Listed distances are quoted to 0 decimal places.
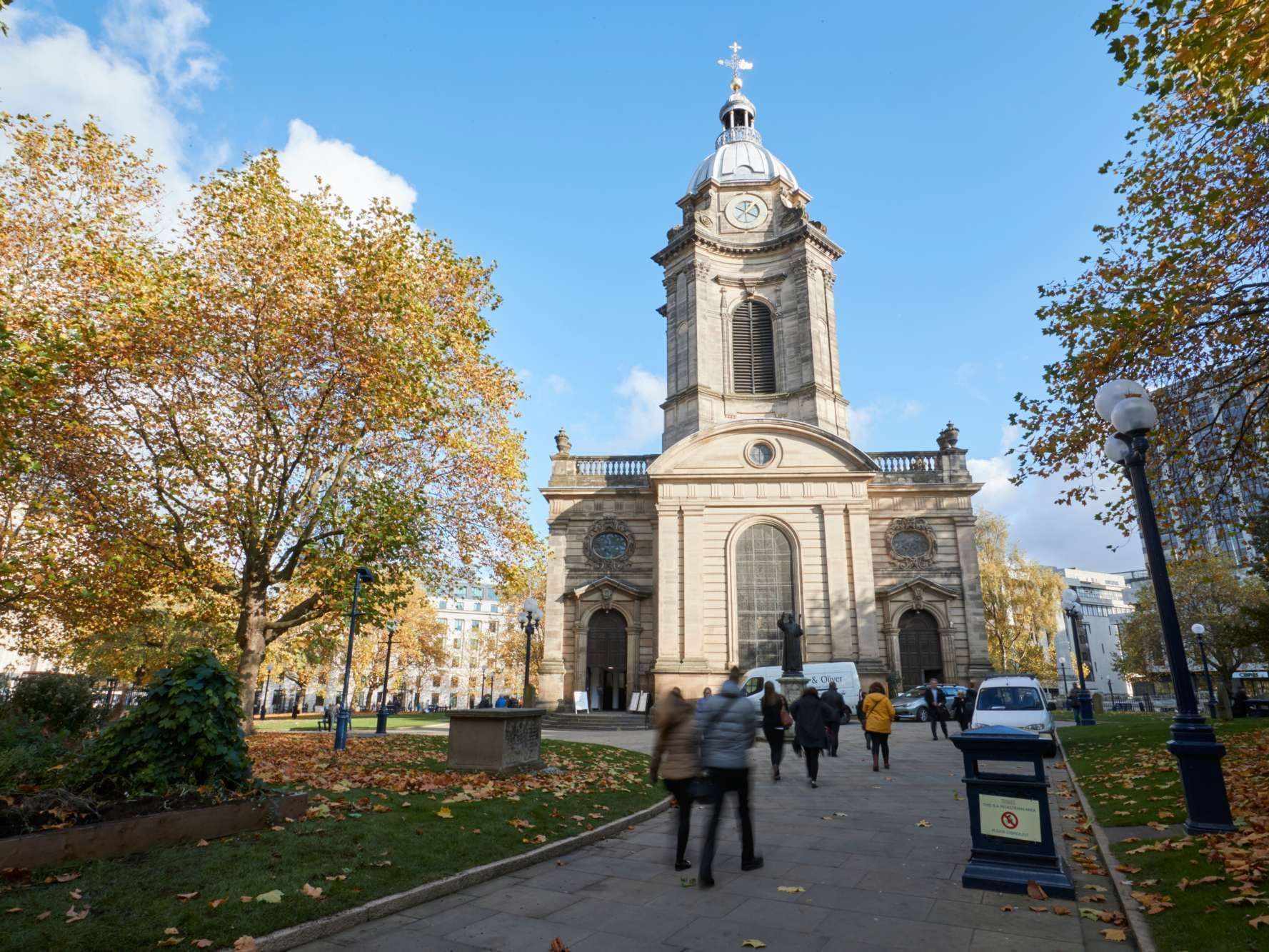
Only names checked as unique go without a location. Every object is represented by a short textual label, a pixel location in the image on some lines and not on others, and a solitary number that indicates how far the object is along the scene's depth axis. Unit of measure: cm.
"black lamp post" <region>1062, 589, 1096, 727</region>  2339
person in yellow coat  1413
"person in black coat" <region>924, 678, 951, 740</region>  1983
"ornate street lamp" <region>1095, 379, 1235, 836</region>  673
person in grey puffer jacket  675
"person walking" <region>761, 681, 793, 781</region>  1287
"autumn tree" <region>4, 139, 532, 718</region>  1527
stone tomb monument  1111
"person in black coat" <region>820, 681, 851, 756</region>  1658
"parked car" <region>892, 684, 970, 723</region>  2723
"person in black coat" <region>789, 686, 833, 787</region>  1264
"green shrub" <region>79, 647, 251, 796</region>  671
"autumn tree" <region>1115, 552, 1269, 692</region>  3678
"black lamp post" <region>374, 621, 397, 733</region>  2223
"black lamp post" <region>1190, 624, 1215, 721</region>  2415
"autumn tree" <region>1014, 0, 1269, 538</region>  878
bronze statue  2238
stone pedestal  2123
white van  2667
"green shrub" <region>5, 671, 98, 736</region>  1107
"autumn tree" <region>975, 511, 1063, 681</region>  4591
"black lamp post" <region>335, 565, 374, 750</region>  1599
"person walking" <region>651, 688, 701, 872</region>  683
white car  1652
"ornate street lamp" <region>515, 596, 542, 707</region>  2196
